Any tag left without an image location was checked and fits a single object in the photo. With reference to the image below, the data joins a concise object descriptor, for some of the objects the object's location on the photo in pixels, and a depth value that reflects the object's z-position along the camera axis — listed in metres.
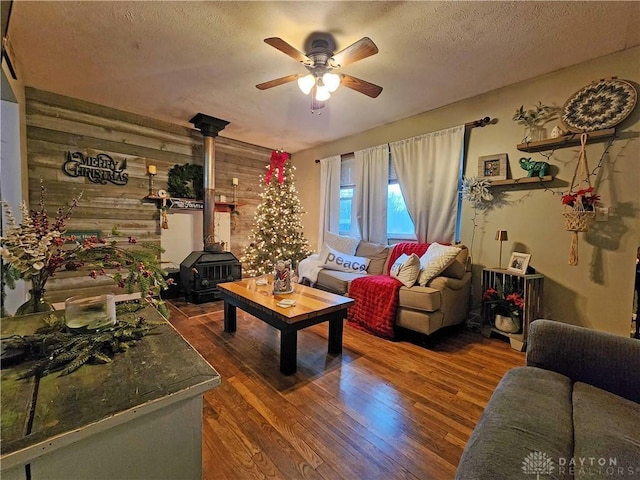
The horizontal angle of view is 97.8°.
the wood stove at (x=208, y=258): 3.80
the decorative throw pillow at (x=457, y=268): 2.86
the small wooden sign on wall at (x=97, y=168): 3.40
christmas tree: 4.36
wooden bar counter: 0.53
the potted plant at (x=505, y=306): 2.60
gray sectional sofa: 0.78
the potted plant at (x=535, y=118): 2.63
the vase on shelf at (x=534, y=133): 2.67
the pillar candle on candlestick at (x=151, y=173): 3.85
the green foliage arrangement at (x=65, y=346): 0.74
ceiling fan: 1.94
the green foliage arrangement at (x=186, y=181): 4.15
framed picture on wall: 2.90
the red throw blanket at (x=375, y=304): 2.71
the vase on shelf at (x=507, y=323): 2.60
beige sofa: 2.54
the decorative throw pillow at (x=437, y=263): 2.73
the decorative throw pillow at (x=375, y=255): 3.64
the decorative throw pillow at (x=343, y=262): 3.65
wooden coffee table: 2.04
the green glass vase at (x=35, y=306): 1.07
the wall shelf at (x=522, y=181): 2.63
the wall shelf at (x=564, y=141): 2.31
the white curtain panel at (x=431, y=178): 3.24
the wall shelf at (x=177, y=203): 3.98
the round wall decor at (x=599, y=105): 2.24
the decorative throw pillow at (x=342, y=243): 3.99
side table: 2.50
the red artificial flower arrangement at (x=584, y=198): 2.30
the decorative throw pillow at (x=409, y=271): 2.75
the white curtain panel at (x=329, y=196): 4.64
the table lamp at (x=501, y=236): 2.77
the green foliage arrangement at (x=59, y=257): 0.85
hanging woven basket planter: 2.28
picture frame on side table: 2.64
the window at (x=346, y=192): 4.54
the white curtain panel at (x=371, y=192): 3.94
